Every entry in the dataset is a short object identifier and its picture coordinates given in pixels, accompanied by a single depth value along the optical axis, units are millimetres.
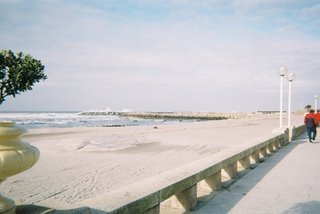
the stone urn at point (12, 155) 1873
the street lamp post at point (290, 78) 17672
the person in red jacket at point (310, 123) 14547
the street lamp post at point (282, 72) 14730
